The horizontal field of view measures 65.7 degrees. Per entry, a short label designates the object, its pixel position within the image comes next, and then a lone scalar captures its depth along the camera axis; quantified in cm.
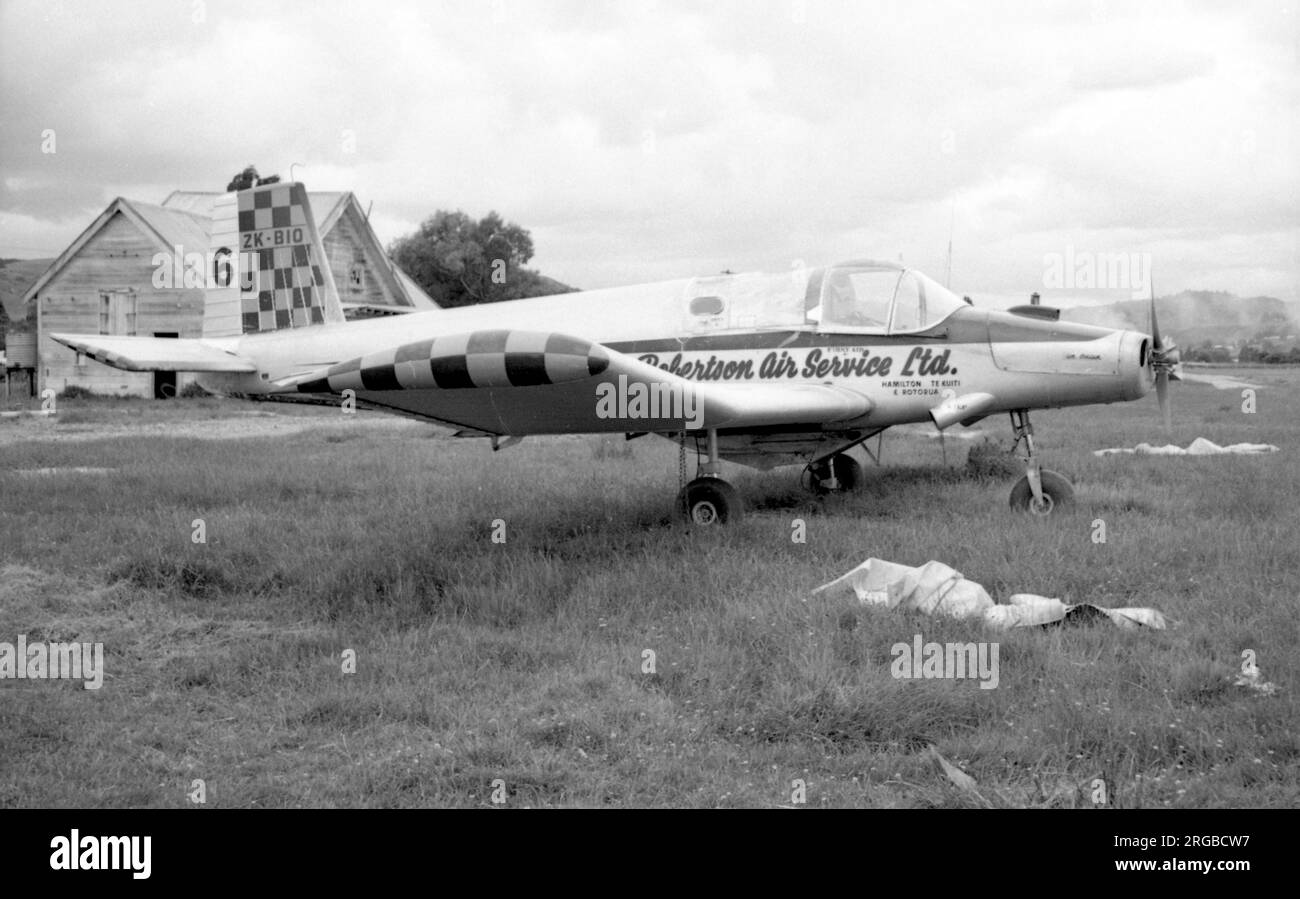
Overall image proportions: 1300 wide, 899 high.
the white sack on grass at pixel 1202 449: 1302
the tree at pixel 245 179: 3748
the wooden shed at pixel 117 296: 2772
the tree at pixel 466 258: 3375
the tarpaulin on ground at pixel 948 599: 529
